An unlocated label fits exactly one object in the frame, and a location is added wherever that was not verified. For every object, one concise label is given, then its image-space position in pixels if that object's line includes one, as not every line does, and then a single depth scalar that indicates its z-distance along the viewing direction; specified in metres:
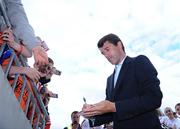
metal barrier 1.29
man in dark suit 1.30
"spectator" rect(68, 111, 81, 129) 4.04
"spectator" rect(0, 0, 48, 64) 1.04
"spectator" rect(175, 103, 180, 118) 4.48
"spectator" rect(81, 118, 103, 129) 4.17
